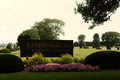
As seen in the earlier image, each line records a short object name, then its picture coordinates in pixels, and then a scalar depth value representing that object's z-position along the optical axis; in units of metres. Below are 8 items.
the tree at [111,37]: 86.20
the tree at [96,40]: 78.25
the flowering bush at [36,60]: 11.67
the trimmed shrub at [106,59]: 10.44
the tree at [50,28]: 58.89
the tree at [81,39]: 94.93
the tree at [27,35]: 35.67
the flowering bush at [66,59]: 12.49
